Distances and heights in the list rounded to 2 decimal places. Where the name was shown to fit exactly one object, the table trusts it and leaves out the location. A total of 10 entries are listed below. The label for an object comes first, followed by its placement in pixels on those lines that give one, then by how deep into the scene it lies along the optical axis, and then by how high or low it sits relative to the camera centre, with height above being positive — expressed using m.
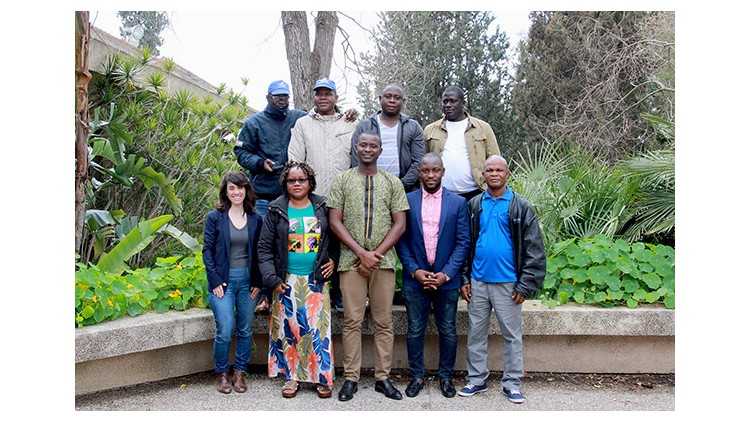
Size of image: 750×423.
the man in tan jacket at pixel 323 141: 5.34 +0.58
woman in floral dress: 4.84 -0.41
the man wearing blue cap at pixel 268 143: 5.59 +0.59
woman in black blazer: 4.89 -0.37
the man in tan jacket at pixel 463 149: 5.44 +0.53
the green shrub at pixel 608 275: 5.59 -0.48
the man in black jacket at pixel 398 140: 5.24 +0.58
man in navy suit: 4.87 -0.31
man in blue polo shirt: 4.82 -0.36
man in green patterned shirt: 4.85 -0.20
